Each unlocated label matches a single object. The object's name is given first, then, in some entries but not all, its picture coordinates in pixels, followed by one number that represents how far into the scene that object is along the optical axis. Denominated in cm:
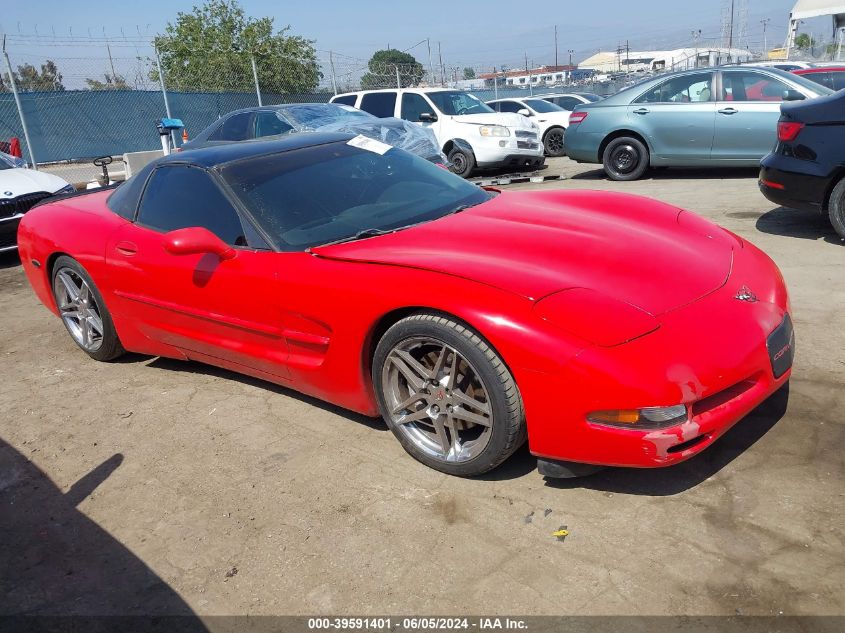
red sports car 245
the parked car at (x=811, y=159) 565
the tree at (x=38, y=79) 1625
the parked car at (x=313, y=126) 946
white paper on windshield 405
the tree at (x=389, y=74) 2261
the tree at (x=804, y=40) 6297
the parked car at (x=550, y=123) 1500
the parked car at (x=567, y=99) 1769
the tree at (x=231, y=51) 2997
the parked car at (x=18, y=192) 772
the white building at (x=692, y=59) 3288
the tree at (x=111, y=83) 1830
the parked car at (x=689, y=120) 910
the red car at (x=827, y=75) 1117
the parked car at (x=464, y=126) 1186
